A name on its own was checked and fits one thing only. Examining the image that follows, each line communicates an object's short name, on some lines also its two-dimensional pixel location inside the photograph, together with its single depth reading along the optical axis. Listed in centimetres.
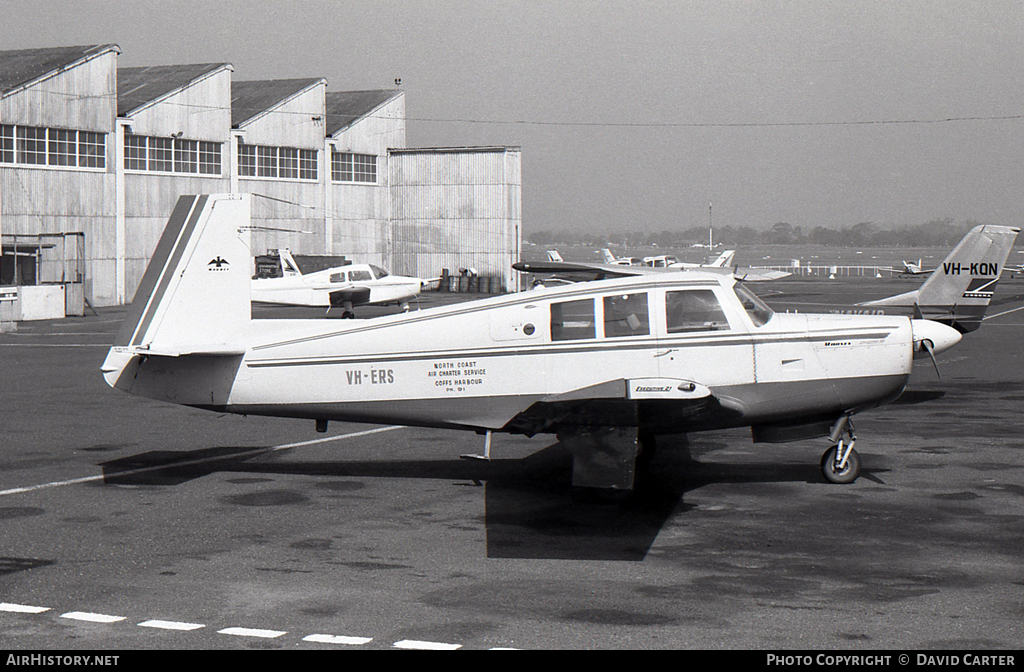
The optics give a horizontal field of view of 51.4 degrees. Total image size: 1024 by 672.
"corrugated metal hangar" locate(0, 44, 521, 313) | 4581
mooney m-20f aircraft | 1109
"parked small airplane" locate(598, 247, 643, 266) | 7399
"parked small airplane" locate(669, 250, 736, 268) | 6331
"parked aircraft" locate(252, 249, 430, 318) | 4012
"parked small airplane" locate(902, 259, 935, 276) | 8838
